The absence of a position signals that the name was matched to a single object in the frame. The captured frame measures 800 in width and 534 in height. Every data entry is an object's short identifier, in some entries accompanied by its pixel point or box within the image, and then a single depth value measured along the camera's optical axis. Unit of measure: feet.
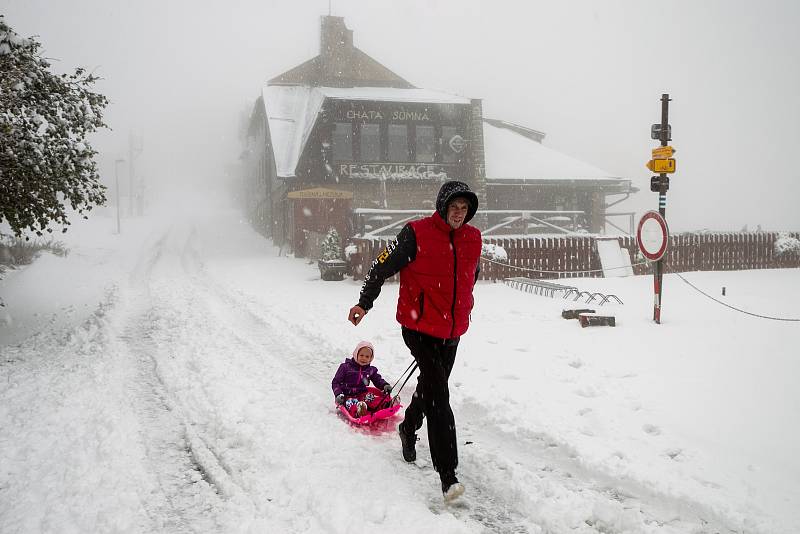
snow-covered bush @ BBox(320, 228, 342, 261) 49.52
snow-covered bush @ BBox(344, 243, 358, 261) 48.11
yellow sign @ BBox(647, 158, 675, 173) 27.81
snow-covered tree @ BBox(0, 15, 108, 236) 22.74
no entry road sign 26.37
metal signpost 27.76
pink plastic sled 15.29
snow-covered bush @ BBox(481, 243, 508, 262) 45.88
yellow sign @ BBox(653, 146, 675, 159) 28.14
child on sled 16.07
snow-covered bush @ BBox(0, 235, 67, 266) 49.33
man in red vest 11.75
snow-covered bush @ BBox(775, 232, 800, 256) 54.85
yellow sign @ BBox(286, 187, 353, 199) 66.85
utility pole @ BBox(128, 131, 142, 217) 173.68
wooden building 70.59
